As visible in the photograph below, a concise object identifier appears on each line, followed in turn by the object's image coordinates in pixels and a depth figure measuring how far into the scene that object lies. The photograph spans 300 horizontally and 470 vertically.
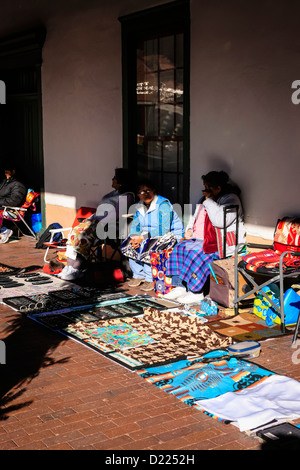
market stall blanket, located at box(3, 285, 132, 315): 7.10
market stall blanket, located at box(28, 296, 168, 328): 6.49
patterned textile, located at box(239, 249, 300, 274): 6.11
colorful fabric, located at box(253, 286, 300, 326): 6.29
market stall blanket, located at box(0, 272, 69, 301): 7.80
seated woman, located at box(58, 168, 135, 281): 8.31
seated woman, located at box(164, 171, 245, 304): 7.11
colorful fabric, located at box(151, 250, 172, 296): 7.49
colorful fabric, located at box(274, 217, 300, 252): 6.48
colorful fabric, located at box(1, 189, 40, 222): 11.69
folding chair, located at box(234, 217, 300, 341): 6.01
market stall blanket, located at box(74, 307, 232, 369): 5.45
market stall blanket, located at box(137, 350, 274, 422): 4.68
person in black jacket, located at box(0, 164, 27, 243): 11.67
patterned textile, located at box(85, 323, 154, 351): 5.79
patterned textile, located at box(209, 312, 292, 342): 5.98
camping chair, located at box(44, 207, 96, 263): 9.23
